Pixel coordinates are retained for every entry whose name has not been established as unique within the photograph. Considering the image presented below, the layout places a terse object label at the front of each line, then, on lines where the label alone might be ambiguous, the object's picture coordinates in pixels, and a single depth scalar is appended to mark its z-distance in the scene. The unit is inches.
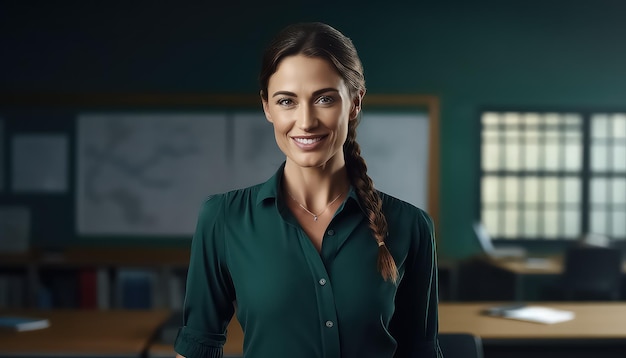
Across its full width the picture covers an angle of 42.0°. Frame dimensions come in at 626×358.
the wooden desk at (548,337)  127.3
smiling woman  54.4
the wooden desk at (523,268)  234.7
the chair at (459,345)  92.0
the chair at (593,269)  233.3
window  270.5
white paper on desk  139.3
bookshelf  238.8
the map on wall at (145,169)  259.3
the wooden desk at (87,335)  120.2
